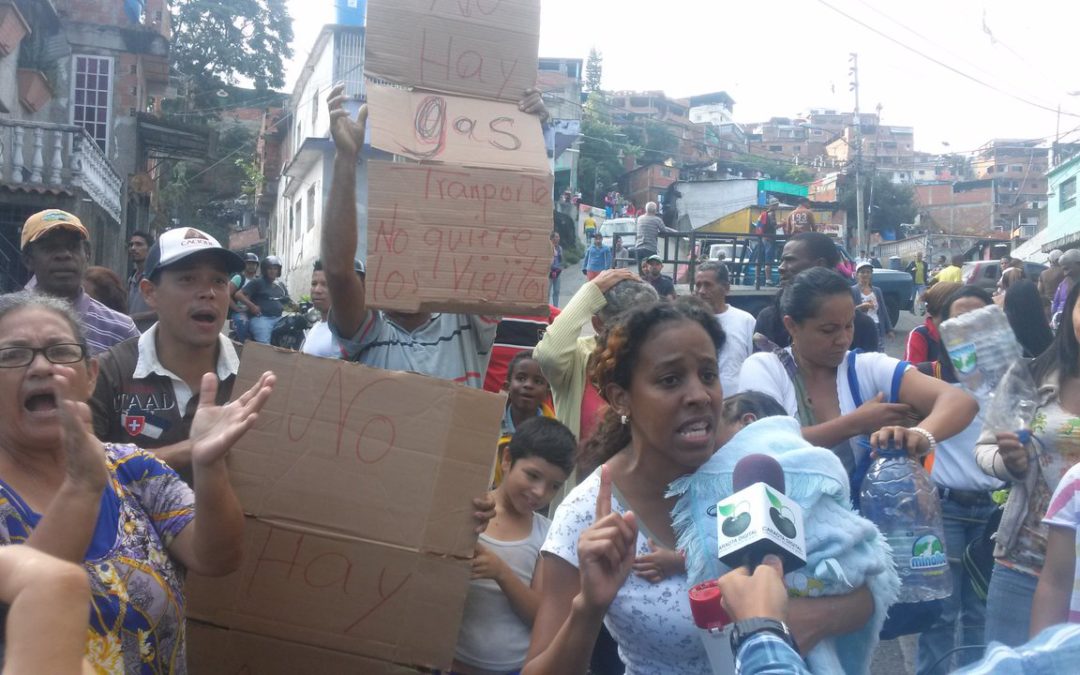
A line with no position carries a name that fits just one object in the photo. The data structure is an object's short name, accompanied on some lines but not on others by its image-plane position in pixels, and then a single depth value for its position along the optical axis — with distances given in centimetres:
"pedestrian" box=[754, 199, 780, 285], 1602
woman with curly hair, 212
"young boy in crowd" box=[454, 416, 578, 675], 333
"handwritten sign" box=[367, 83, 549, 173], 336
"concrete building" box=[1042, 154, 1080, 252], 3806
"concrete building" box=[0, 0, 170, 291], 1638
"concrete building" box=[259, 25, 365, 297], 2731
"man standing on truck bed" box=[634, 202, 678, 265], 1736
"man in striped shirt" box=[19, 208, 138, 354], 493
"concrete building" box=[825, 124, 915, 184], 10269
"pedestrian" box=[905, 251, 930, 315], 2677
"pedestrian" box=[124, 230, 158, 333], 806
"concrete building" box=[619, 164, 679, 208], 6047
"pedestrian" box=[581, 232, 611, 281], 1978
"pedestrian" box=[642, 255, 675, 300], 1293
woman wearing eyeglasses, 229
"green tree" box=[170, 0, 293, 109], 4003
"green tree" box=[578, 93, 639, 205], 6044
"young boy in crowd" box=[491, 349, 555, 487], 472
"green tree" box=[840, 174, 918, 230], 6556
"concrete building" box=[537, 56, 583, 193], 3884
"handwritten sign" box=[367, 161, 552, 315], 326
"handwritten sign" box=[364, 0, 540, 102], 344
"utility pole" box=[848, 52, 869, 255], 4506
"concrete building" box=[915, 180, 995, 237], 8200
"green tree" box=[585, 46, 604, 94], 9144
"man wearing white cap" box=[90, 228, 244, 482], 312
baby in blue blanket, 205
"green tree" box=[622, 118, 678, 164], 7247
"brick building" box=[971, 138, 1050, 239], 8175
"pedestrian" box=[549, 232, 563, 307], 1968
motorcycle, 976
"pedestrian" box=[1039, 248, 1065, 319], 1093
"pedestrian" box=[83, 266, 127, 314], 619
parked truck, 1551
